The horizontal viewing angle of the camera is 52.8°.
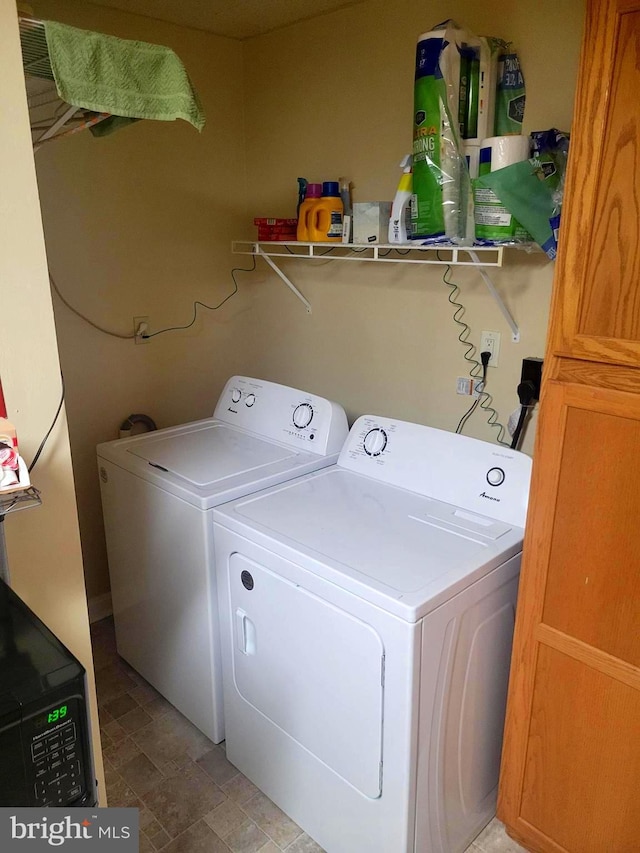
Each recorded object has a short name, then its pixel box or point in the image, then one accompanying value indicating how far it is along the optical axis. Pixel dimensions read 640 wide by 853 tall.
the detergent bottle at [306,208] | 2.26
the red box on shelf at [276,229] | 2.41
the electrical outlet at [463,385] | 2.15
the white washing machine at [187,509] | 1.93
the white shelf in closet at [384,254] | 1.90
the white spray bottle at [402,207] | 1.90
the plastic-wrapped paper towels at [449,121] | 1.70
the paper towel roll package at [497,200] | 1.67
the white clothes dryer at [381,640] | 1.44
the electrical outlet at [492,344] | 2.05
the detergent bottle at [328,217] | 2.21
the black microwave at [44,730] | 0.85
